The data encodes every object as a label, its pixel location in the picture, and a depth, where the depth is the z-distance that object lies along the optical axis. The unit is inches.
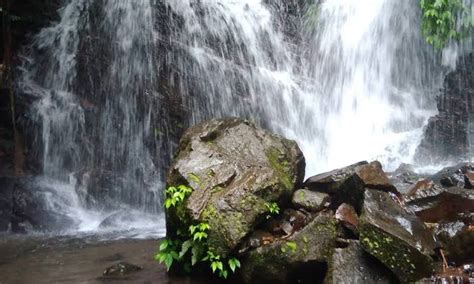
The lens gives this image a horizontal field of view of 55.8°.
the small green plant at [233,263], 190.6
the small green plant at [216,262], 190.0
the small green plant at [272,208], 206.4
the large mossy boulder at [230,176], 197.9
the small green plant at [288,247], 190.1
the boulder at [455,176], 252.4
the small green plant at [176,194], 208.5
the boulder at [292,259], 189.3
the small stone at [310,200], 216.4
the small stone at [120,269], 215.6
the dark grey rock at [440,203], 203.6
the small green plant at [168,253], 206.4
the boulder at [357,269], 179.0
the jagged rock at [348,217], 197.9
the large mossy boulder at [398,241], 173.3
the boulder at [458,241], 185.3
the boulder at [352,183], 214.5
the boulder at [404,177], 304.1
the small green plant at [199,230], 193.2
